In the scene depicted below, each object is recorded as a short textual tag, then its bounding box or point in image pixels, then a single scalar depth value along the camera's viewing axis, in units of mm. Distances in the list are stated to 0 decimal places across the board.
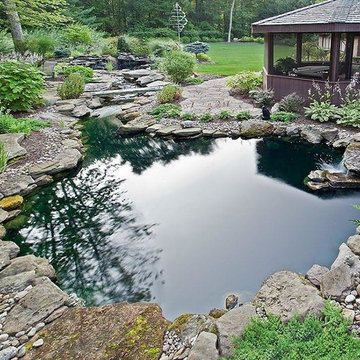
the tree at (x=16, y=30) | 13597
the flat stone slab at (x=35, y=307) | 2857
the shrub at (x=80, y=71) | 13179
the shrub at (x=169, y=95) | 10297
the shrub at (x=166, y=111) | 9062
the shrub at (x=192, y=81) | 13070
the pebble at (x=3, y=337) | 2723
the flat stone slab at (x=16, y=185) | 5371
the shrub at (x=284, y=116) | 8125
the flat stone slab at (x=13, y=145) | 6238
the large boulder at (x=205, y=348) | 2379
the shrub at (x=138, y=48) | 18875
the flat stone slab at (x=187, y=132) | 8023
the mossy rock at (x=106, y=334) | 2549
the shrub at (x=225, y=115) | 8641
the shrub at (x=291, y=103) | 8594
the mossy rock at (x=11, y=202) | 5070
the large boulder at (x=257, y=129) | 7852
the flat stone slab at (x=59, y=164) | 6029
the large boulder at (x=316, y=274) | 3312
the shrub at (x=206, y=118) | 8570
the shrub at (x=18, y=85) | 8391
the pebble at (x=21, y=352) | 2582
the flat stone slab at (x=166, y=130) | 8172
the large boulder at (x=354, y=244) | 3521
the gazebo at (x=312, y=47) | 8125
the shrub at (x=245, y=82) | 10906
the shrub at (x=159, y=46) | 17897
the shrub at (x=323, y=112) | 7837
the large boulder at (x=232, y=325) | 2439
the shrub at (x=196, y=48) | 18312
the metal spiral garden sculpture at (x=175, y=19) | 24016
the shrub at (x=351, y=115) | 7381
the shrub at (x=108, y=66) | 16672
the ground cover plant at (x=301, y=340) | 2201
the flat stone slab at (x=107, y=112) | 10164
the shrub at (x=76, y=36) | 18406
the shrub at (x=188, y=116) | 8734
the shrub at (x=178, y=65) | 12297
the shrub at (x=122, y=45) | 19655
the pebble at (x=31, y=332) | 2771
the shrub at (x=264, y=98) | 9461
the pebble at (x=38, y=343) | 2663
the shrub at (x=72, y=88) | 10953
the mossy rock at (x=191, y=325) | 2713
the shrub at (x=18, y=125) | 7320
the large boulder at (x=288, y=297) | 2689
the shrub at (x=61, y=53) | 16719
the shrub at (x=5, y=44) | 14430
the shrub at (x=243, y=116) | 8523
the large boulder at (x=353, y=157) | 5587
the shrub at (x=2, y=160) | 5707
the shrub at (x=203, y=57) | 18391
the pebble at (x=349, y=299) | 2814
